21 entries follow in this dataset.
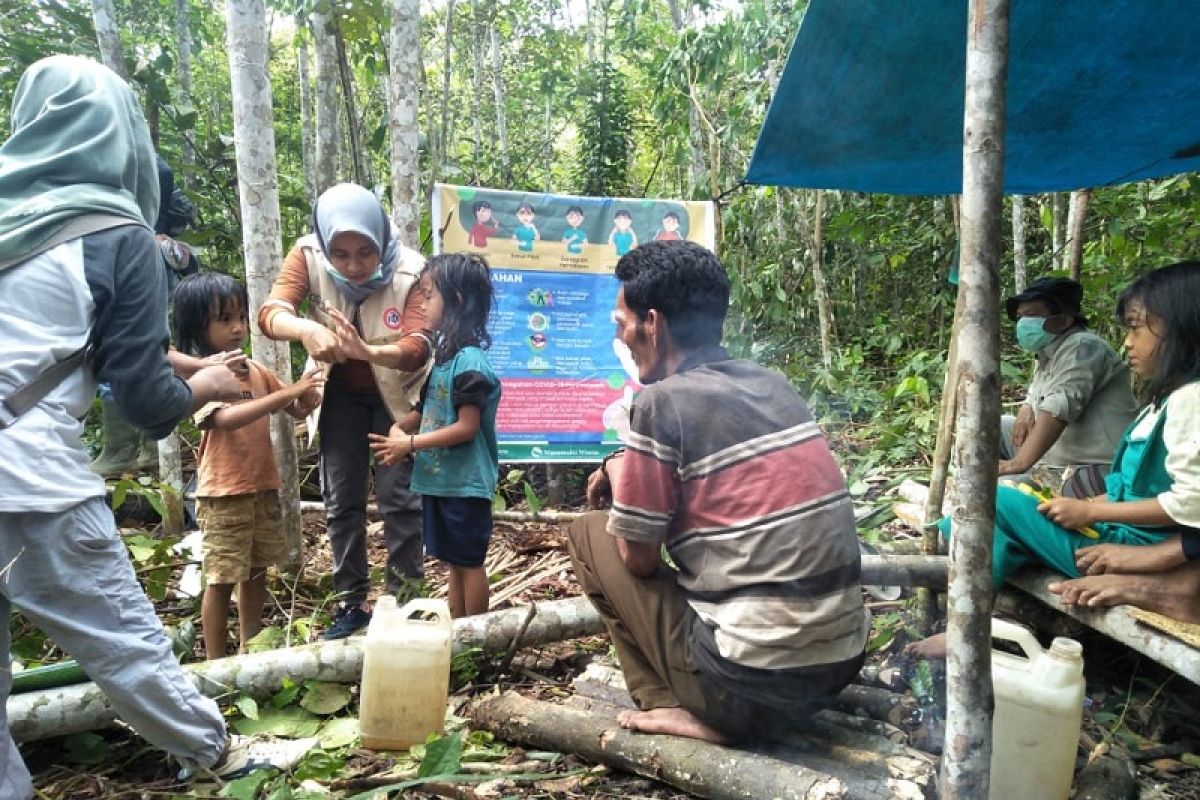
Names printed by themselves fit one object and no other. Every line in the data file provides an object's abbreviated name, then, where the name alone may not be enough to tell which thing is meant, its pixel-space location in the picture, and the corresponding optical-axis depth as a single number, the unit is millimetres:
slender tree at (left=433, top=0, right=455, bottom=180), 11708
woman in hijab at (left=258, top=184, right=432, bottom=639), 3535
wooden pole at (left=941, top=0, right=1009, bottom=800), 1922
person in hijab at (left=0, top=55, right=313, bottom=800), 2119
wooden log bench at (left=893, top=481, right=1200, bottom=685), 2418
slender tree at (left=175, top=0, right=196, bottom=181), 9445
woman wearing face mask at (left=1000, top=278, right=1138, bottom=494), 4227
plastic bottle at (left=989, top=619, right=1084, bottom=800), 2188
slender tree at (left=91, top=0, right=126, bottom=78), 5711
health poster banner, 5438
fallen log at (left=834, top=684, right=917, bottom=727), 2701
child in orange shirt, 3350
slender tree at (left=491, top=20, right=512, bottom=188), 14368
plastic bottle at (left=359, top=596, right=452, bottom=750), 2664
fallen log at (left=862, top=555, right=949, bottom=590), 3314
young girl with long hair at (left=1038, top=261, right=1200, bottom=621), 2645
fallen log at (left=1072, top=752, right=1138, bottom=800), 2326
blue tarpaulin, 3381
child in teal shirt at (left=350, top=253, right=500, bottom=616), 3430
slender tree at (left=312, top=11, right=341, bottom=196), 8430
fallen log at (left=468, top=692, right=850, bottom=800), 2209
